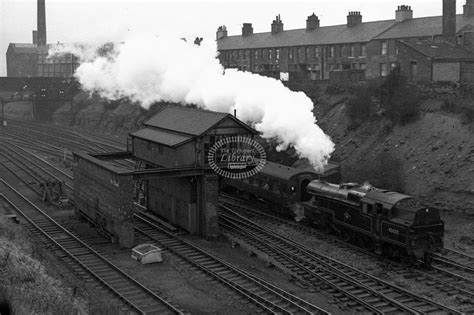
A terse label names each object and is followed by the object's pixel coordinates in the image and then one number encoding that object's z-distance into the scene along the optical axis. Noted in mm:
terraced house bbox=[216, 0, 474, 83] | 44875
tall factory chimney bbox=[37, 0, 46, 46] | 113812
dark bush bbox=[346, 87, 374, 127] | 44469
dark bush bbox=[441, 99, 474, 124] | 36031
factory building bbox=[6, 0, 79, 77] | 112312
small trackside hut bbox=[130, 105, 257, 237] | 28203
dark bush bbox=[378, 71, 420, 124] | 40594
